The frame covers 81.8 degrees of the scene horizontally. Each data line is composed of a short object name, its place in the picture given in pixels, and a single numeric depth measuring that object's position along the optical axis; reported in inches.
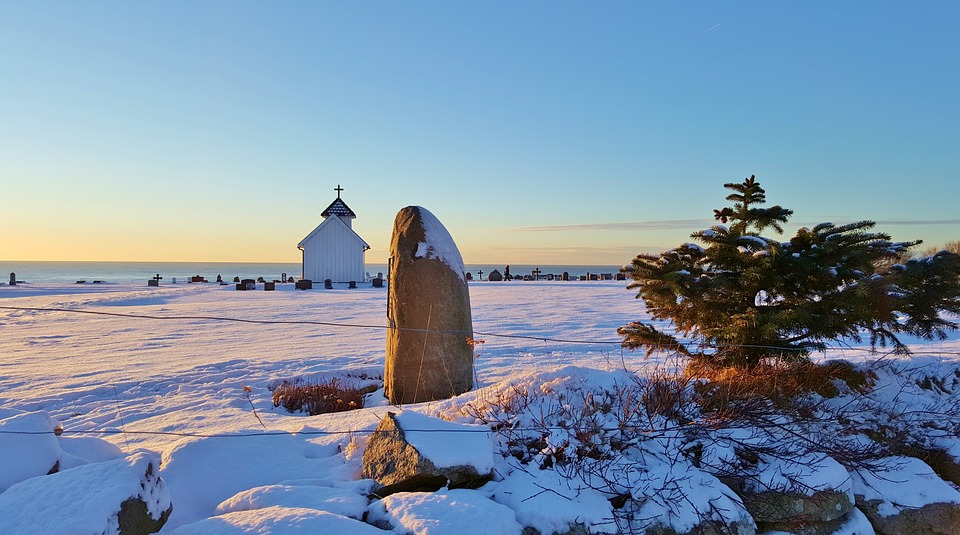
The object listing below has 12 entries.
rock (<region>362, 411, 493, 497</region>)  157.4
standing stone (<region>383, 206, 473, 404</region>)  286.5
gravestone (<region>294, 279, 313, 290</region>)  1277.6
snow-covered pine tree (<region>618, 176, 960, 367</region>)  240.7
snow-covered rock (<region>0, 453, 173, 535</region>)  124.7
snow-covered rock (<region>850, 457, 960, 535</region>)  182.5
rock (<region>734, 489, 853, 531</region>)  168.2
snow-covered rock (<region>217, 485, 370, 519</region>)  147.3
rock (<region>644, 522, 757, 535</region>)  152.1
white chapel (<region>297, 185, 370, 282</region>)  1425.9
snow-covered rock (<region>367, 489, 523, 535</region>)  135.1
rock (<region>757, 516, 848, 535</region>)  168.2
